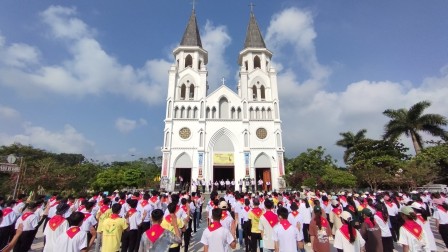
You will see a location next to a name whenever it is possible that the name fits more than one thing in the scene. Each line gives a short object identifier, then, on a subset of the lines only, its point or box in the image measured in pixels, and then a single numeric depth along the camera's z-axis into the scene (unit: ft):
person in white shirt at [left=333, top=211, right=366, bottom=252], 11.87
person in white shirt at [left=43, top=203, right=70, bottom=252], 12.35
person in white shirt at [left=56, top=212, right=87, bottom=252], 10.39
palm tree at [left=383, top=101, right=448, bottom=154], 80.38
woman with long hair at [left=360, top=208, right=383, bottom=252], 13.85
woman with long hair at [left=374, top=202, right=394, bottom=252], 16.63
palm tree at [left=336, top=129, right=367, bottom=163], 106.86
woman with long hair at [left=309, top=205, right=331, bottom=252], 13.09
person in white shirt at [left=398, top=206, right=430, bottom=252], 11.87
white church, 88.99
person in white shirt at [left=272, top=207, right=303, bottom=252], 12.14
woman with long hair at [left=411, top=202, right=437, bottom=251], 12.51
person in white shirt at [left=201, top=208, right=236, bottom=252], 10.96
